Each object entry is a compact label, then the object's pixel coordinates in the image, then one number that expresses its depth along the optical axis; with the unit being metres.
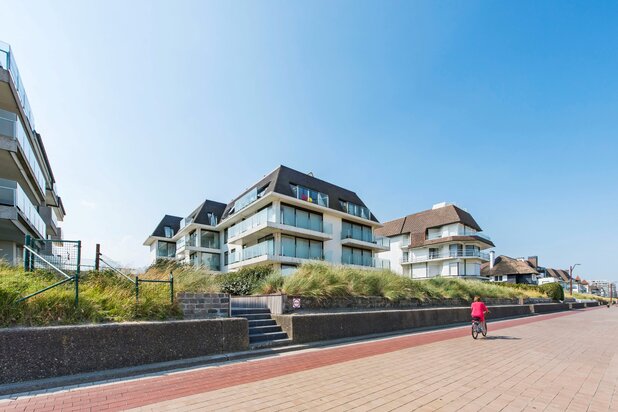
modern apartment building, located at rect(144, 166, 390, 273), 26.44
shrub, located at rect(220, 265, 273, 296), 15.50
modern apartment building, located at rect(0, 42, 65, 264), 14.52
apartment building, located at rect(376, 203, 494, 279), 44.03
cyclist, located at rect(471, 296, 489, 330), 11.22
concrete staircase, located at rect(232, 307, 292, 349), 8.86
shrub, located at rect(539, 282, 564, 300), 36.44
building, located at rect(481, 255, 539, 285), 50.34
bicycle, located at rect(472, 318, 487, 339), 11.23
